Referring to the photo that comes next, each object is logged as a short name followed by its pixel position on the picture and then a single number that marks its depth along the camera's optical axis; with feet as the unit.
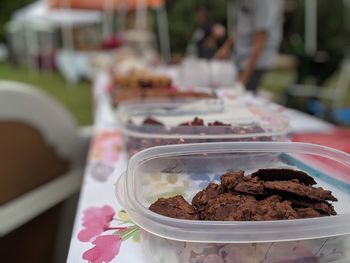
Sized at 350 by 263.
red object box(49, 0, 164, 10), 19.36
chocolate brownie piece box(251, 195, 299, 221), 1.27
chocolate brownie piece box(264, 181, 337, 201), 1.38
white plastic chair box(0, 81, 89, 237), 3.30
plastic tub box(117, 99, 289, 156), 2.10
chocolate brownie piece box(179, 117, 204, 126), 2.31
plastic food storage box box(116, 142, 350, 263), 1.17
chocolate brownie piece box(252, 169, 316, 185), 1.50
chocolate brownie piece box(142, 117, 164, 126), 2.46
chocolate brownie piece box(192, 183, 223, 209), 1.42
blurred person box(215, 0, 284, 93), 5.59
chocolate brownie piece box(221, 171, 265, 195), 1.41
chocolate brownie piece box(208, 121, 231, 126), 2.22
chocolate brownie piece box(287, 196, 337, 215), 1.34
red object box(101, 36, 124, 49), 12.85
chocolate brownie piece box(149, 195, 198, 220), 1.31
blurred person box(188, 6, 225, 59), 8.53
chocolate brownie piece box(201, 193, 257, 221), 1.28
